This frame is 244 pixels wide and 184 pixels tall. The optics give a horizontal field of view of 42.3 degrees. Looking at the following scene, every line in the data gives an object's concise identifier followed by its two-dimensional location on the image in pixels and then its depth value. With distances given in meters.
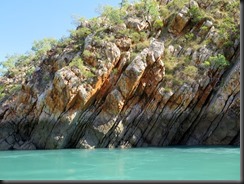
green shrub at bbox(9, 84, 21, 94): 34.19
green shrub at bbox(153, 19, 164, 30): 33.94
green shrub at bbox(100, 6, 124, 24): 33.81
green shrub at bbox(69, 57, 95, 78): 28.39
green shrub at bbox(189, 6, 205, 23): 32.94
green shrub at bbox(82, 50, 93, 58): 29.98
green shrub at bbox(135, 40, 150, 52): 30.52
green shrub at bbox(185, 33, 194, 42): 32.09
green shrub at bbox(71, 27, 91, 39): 34.91
